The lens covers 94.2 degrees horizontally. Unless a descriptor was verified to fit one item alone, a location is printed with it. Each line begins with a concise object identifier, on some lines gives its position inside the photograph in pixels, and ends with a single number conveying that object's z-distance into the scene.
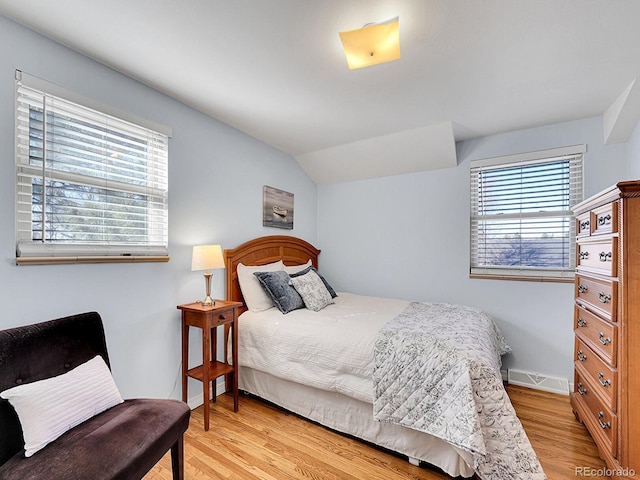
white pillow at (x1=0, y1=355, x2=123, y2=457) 1.21
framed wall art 3.32
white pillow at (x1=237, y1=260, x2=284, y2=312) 2.74
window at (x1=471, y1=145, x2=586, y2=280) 2.81
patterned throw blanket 1.50
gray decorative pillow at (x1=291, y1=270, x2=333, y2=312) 2.79
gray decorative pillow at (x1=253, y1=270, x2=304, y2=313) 2.68
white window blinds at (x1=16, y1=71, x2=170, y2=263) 1.63
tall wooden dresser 1.48
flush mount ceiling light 1.52
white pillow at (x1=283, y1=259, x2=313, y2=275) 3.36
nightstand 2.14
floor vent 2.73
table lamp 2.30
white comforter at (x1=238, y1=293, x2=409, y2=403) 2.00
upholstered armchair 1.13
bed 1.54
